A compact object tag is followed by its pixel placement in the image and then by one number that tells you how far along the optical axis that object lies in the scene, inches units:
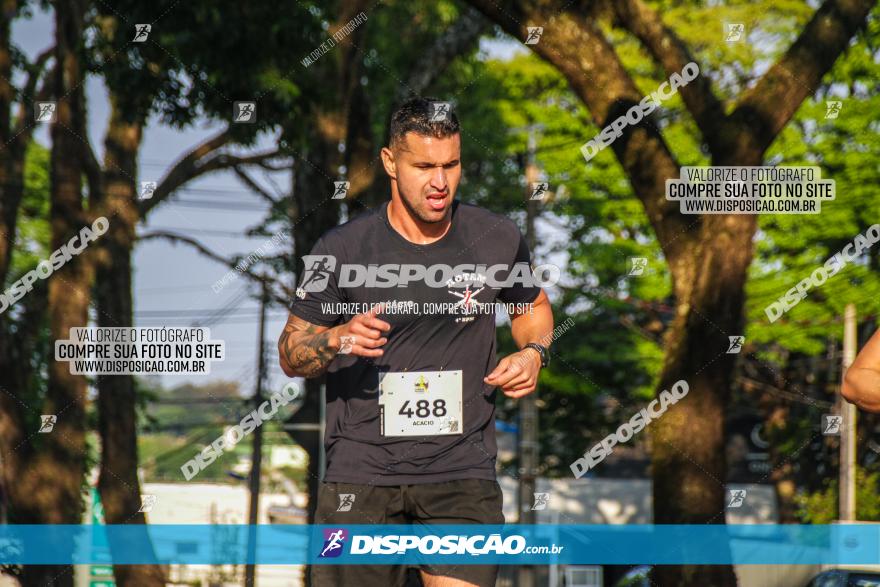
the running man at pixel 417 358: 178.4
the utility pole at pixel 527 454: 705.6
